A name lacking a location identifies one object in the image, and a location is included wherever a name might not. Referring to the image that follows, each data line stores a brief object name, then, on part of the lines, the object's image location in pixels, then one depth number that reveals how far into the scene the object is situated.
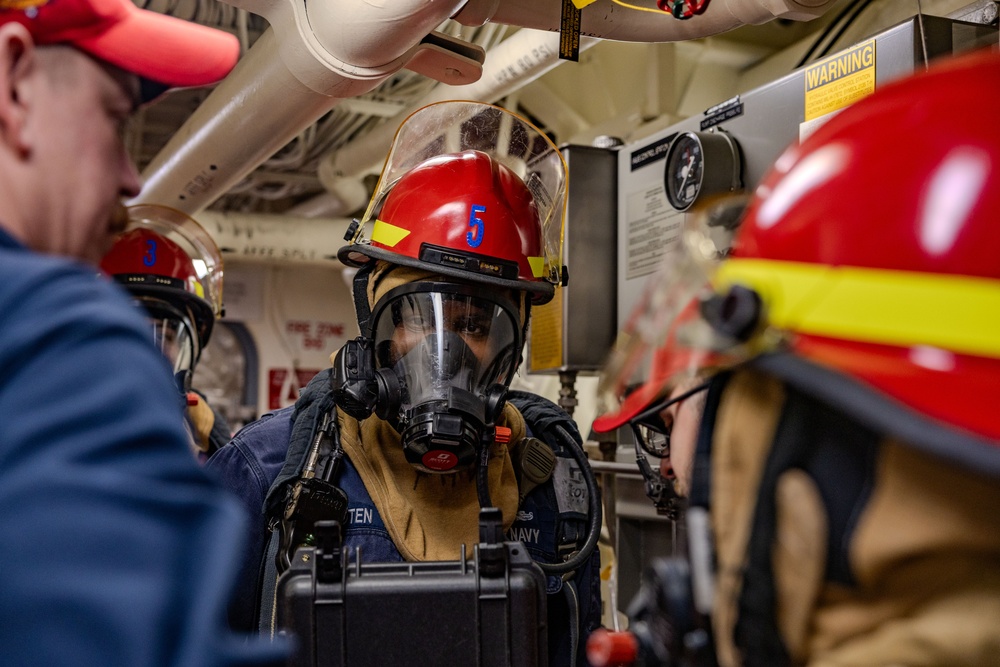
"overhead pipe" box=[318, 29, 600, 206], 3.16
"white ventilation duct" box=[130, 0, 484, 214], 2.21
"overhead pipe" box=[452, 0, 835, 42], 2.16
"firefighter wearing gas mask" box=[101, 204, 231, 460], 3.32
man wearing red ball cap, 0.58
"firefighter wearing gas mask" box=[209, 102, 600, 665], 1.86
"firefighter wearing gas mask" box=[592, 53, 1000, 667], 0.70
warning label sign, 1.89
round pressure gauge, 2.24
